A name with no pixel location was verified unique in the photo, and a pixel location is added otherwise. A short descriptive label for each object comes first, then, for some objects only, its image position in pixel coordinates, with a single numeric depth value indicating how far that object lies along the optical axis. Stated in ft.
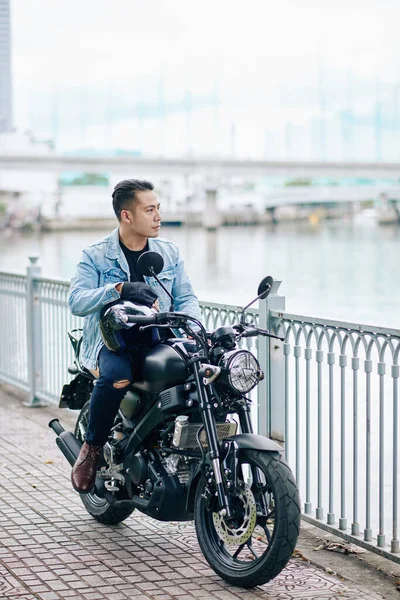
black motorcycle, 13.38
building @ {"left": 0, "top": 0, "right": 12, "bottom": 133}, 546.51
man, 15.20
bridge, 247.91
